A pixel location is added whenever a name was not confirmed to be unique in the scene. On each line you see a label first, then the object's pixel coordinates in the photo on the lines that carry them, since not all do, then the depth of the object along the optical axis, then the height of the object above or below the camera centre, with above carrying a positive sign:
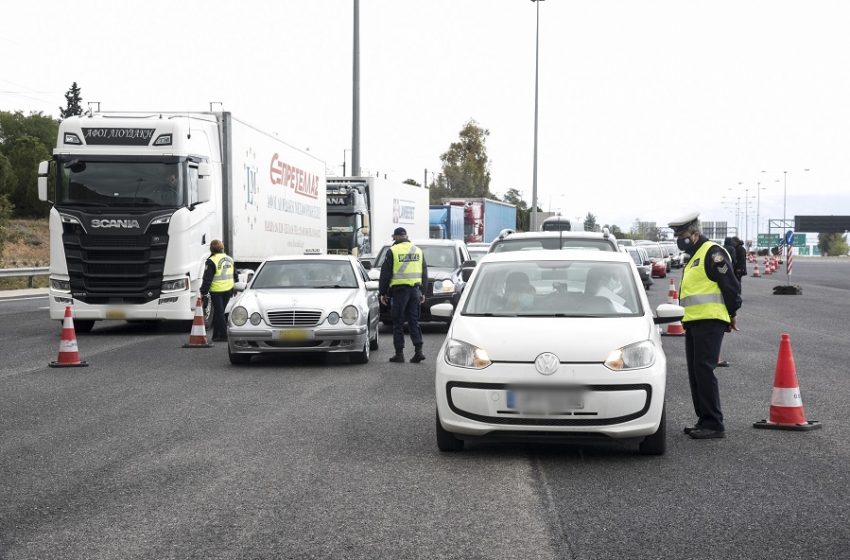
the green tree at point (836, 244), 192.50 -4.58
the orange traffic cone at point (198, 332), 16.02 -1.68
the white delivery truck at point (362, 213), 30.64 +0.18
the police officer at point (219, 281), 16.48 -0.96
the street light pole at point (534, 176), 49.15 +1.96
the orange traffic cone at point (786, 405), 8.62 -1.49
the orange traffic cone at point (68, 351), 13.34 -1.63
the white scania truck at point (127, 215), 17.62 +0.07
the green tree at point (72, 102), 114.19 +12.58
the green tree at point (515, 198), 143.60 +2.83
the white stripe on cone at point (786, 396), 8.67 -1.43
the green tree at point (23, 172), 70.73 +3.17
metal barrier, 33.46 -1.69
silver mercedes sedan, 13.27 -1.27
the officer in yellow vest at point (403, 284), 13.87 -0.84
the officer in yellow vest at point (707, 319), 8.21 -0.77
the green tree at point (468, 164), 95.88 +5.01
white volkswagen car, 7.13 -1.06
